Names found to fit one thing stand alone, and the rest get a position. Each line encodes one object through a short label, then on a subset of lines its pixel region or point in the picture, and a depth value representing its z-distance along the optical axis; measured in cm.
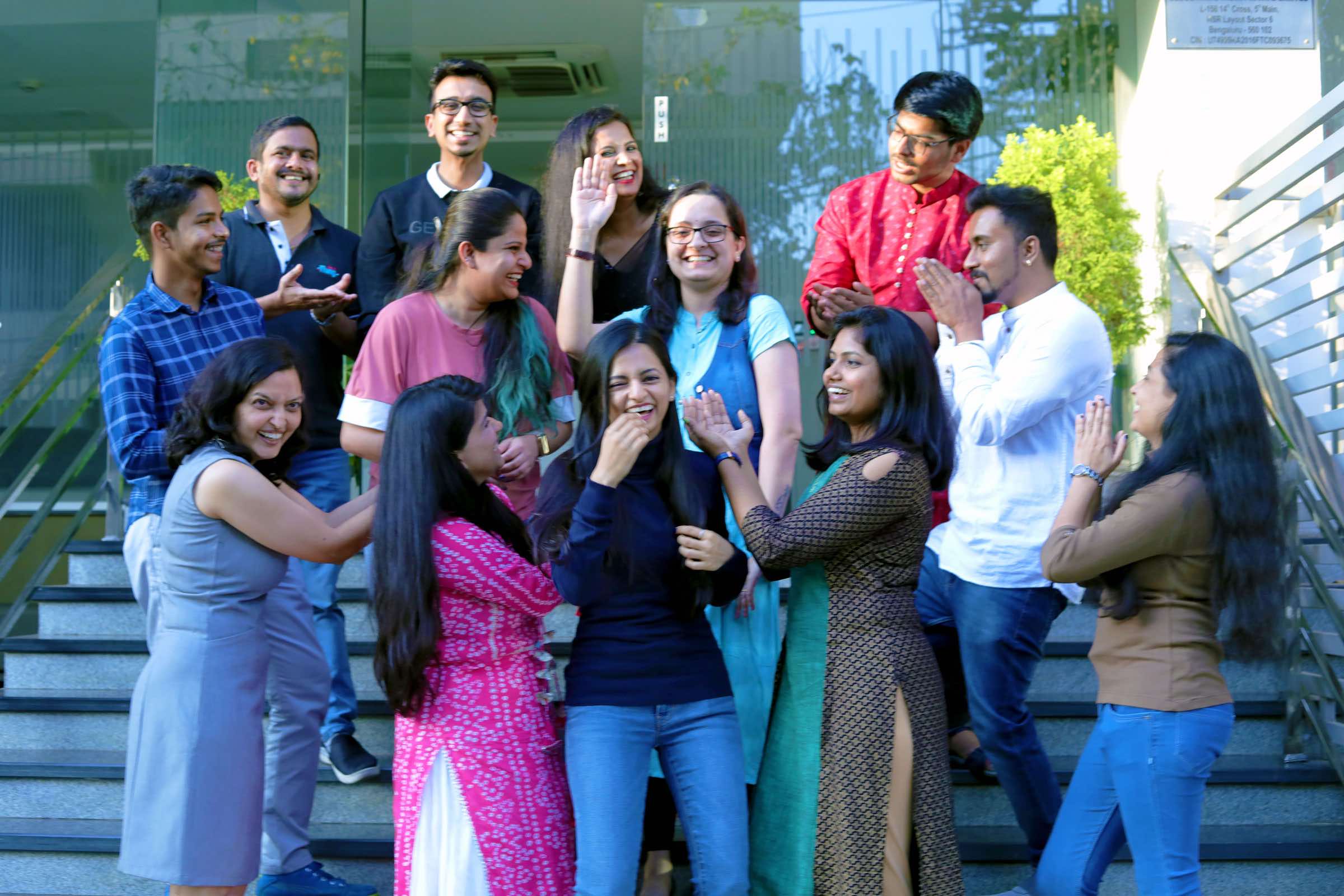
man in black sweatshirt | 398
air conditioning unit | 877
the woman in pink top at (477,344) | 316
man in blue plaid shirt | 322
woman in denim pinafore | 298
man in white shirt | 294
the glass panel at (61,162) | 913
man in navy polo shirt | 384
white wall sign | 619
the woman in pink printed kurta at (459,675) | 259
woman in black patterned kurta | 257
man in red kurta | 344
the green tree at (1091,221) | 599
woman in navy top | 256
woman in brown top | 255
